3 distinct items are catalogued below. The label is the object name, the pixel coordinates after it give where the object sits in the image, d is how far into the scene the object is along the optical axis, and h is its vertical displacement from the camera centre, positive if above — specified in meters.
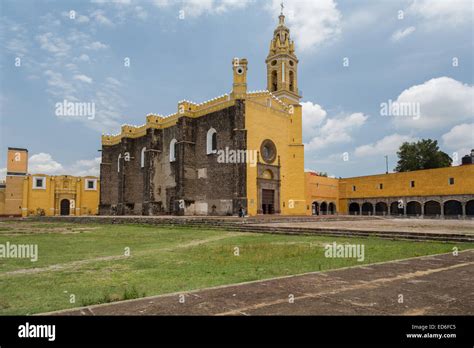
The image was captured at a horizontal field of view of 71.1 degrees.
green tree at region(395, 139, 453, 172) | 50.88 +6.24
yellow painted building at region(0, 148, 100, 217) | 43.00 +0.80
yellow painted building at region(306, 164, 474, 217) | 36.75 +0.50
